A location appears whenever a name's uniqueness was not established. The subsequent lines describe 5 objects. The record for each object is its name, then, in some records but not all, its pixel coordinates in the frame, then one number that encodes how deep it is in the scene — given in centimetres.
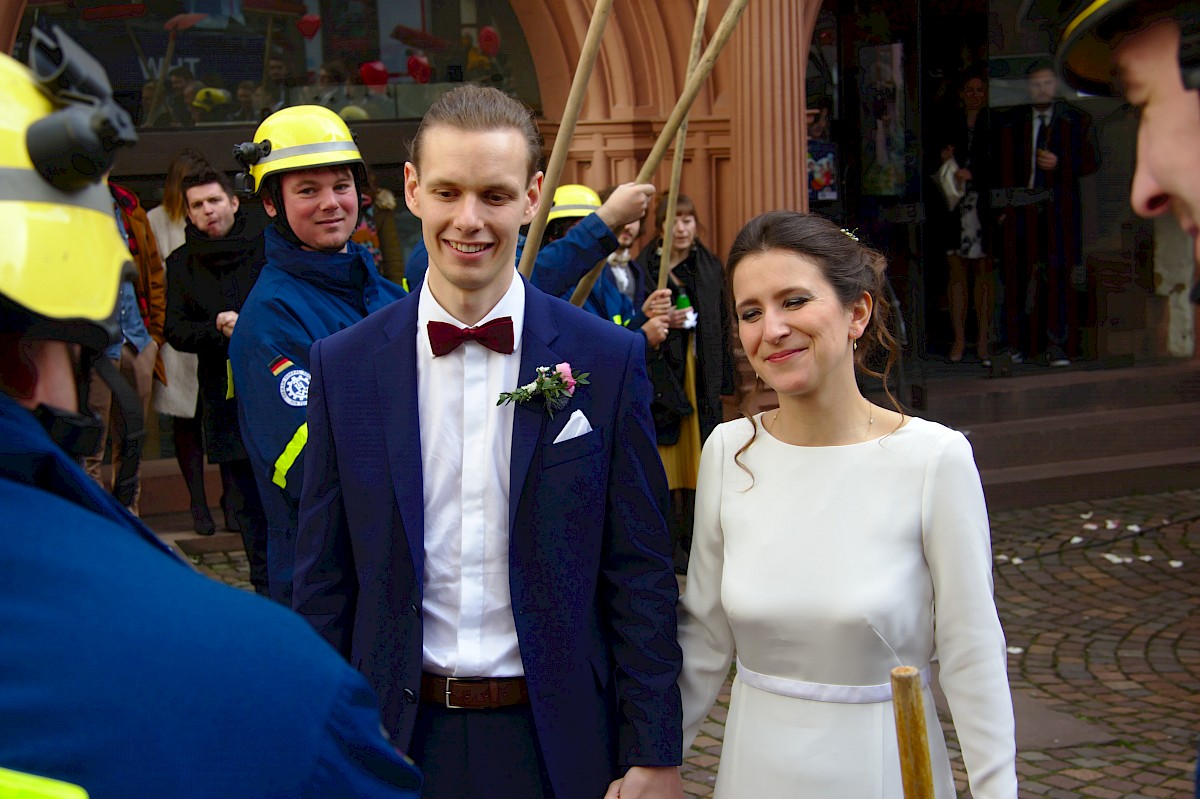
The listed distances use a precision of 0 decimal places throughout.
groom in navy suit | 246
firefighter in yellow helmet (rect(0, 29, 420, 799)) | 110
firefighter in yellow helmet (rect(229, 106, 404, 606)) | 336
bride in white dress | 244
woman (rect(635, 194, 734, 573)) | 688
